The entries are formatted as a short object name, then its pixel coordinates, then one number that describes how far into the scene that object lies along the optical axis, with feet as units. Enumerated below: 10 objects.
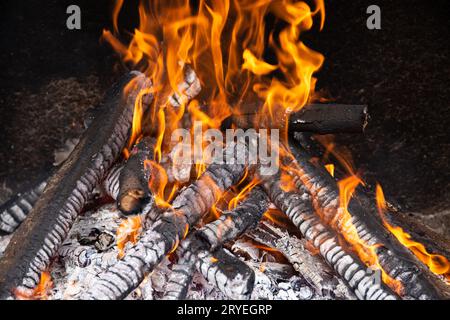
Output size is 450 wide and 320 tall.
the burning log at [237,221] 6.85
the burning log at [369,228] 6.73
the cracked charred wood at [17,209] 8.50
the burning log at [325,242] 6.60
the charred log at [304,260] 7.11
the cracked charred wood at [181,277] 6.60
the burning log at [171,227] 6.40
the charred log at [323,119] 7.66
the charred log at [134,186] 7.20
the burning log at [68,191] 6.75
